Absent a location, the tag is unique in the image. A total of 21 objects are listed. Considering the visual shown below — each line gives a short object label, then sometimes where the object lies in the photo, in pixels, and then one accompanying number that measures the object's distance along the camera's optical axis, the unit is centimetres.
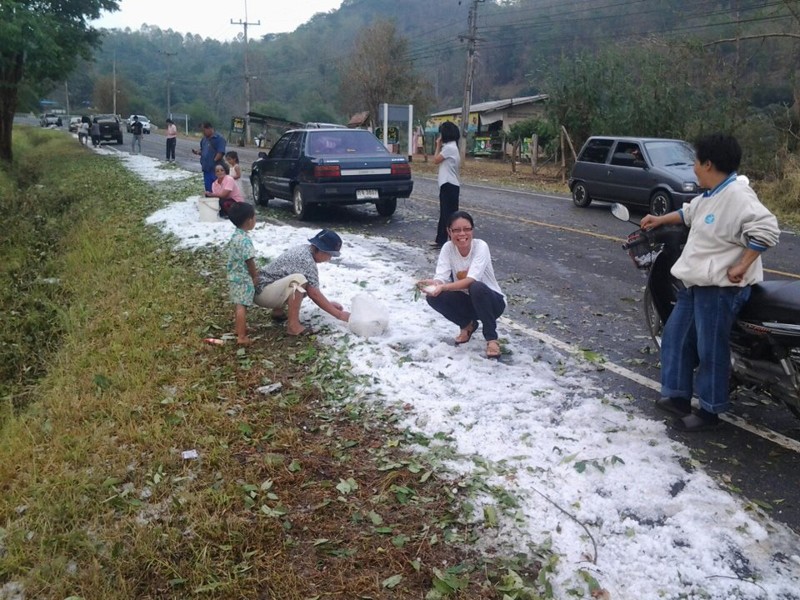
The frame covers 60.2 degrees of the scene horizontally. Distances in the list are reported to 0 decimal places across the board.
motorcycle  391
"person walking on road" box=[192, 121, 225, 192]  1309
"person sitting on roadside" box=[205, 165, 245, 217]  1091
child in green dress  579
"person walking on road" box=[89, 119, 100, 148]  4128
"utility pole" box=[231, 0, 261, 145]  5817
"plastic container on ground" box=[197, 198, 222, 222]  1150
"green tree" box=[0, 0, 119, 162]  2184
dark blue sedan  1204
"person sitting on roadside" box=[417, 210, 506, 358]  539
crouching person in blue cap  596
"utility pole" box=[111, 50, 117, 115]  9094
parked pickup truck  4356
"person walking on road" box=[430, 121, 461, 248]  944
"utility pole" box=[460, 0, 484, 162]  3053
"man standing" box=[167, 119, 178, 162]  2800
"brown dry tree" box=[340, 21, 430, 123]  4584
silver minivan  1356
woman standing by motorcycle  395
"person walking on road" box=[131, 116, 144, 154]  3281
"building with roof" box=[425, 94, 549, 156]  4685
